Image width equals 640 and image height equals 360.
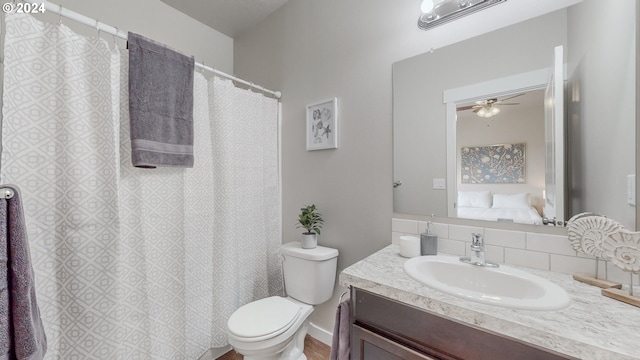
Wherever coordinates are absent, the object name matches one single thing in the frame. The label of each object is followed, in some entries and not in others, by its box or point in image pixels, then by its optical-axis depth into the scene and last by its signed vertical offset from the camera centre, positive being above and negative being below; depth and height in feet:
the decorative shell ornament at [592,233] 2.67 -0.61
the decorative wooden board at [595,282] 2.74 -1.18
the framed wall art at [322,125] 5.59 +1.24
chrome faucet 3.54 -1.05
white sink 2.52 -1.25
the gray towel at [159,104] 4.07 +1.30
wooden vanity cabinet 2.24 -1.59
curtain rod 3.38 +2.32
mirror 2.92 +1.17
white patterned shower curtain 3.38 -0.44
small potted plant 5.55 -1.04
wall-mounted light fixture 3.79 +2.63
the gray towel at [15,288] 2.15 -0.93
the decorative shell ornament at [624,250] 2.47 -0.73
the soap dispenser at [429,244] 4.00 -1.04
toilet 4.13 -2.45
